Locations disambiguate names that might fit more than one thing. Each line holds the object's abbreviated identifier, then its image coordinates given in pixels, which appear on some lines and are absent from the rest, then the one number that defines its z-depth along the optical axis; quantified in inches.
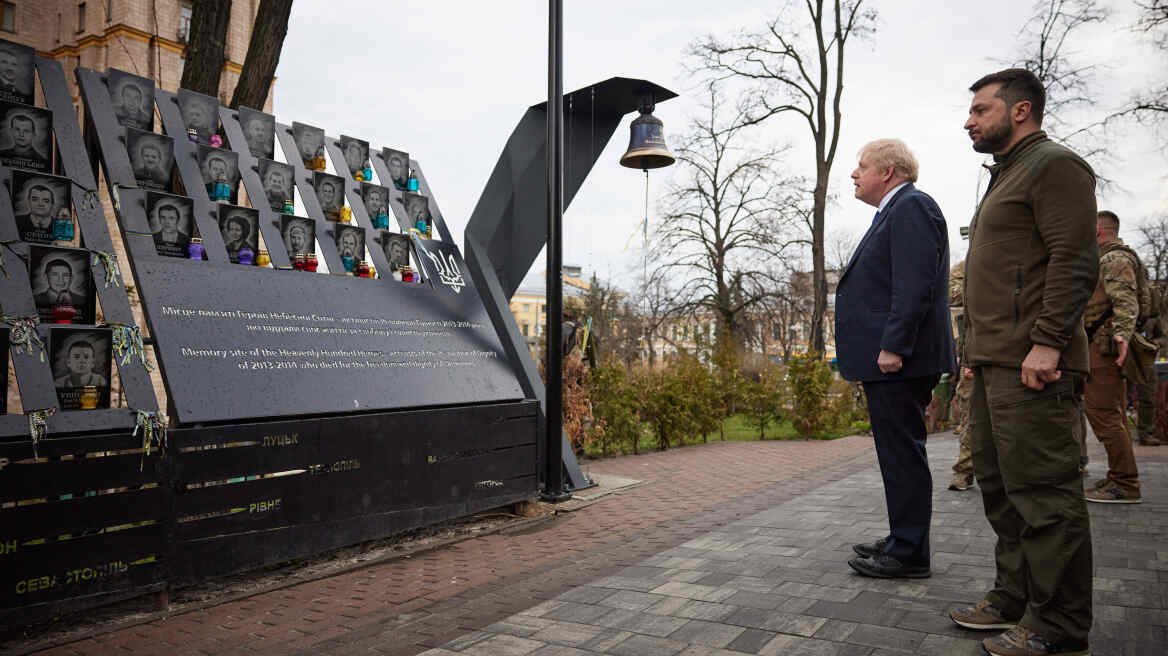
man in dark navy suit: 149.3
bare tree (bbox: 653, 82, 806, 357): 1166.3
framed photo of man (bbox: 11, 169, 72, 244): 159.3
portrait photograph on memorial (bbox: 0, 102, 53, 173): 163.8
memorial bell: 277.4
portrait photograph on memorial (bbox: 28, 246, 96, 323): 156.1
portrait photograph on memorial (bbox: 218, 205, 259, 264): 199.3
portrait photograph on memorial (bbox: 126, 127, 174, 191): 187.6
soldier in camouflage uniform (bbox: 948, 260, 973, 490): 256.8
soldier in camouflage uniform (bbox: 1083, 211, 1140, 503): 226.5
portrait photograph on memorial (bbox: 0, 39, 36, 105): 169.2
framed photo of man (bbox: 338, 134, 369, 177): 251.9
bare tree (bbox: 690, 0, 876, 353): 749.3
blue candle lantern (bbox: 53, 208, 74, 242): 163.4
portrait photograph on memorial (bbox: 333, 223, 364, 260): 231.5
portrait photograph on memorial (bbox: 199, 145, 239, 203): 202.7
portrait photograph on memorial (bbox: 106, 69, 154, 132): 190.9
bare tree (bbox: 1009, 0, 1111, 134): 645.9
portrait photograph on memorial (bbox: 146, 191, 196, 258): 183.5
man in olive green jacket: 110.8
